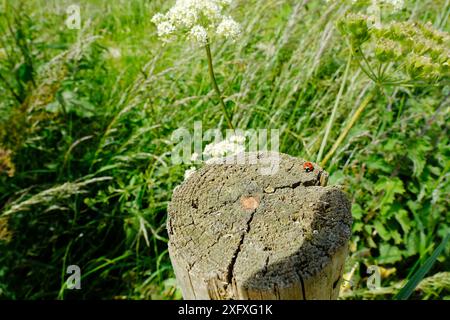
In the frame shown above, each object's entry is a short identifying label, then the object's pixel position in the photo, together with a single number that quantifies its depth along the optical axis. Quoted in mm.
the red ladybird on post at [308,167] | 339
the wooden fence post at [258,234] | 277
